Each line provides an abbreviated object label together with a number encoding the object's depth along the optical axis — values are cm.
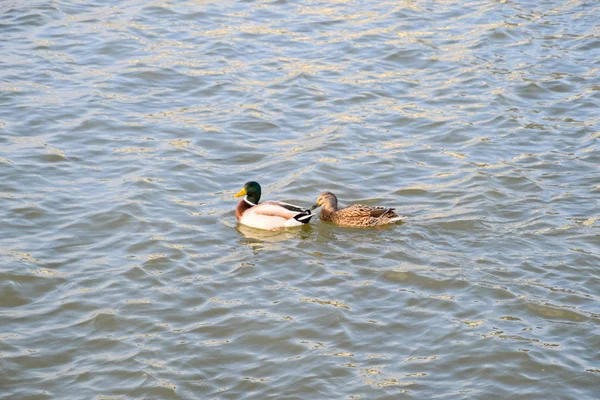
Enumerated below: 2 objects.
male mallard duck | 1100
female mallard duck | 1073
